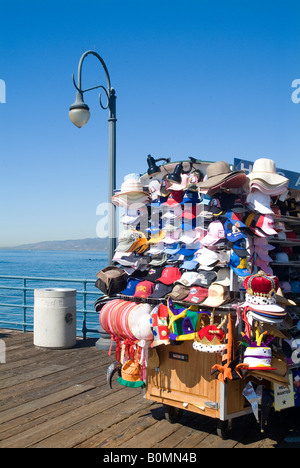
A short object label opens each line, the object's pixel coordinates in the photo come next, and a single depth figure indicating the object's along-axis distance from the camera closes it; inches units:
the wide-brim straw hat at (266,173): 174.2
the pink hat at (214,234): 171.2
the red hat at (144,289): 190.2
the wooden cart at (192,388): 169.3
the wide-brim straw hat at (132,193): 206.6
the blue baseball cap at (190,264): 179.2
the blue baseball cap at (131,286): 200.7
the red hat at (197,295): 171.8
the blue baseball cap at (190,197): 190.1
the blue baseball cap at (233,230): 165.5
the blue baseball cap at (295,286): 204.4
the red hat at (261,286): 154.9
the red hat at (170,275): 186.7
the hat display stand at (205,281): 162.6
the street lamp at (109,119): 296.2
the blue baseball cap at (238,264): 165.5
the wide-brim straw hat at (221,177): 168.9
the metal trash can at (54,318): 319.3
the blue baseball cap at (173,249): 190.2
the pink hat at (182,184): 191.5
